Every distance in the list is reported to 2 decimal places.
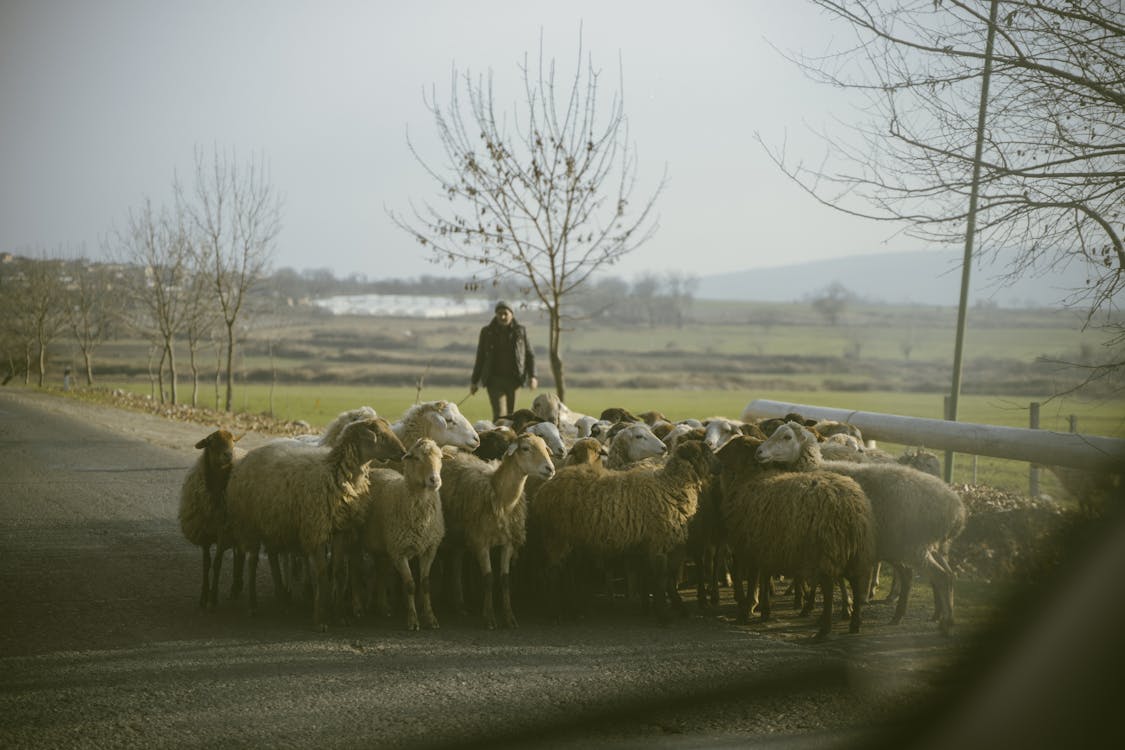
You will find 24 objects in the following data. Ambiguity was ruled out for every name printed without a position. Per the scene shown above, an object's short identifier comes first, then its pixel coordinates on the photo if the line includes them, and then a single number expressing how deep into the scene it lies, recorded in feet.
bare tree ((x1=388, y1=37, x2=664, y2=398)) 56.08
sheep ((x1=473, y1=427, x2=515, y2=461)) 34.96
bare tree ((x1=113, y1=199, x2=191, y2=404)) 131.57
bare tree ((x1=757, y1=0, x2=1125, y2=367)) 23.70
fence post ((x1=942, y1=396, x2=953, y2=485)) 45.54
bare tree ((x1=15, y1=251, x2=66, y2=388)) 160.66
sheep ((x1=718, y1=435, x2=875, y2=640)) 26.48
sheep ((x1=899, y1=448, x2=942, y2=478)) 37.70
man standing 52.43
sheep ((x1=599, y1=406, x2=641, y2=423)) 42.52
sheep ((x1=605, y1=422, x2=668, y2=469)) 35.22
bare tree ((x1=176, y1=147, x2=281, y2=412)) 109.91
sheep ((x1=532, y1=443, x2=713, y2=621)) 28.68
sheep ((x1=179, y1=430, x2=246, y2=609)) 29.60
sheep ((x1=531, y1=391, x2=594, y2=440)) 44.94
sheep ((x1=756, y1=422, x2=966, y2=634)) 27.32
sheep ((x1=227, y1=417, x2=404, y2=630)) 27.53
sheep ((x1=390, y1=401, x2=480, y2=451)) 34.91
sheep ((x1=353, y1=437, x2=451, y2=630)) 27.48
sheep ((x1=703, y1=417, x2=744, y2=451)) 38.22
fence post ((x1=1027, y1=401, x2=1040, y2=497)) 44.38
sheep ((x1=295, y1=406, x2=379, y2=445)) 34.71
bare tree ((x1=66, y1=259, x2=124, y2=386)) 161.98
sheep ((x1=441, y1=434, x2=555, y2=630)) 28.32
